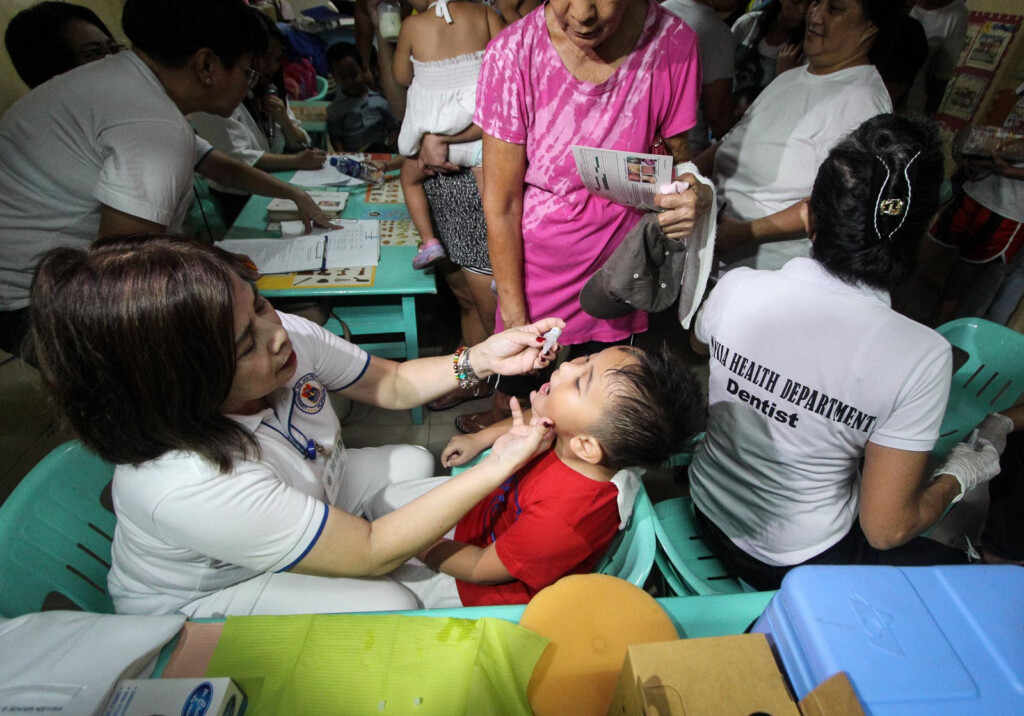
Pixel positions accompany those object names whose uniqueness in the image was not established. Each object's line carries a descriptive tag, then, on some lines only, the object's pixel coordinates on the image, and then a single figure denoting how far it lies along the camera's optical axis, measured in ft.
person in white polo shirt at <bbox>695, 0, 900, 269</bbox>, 5.71
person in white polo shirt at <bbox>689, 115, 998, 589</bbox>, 3.53
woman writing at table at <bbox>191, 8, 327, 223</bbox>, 10.19
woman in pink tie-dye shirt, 4.83
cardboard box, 1.84
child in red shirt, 3.88
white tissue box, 2.21
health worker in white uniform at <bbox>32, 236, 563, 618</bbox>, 2.83
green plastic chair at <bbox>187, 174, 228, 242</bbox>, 10.82
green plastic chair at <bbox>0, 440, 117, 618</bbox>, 3.43
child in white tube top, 7.75
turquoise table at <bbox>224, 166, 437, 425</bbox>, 7.54
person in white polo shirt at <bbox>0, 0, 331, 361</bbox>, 5.21
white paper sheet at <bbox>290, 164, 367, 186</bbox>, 10.72
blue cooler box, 1.76
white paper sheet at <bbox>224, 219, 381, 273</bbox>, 8.00
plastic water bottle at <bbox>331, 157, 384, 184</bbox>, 11.20
